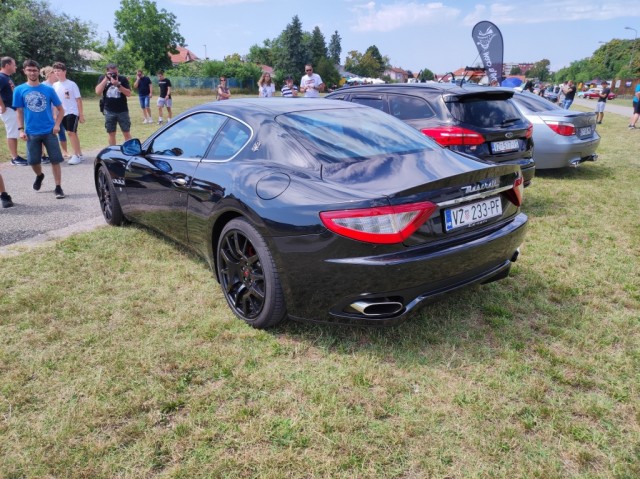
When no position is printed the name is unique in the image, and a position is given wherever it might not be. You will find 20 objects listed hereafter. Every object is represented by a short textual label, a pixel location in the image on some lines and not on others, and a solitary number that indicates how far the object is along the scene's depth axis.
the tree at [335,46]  139.50
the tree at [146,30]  71.75
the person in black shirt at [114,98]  8.80
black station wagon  4.99
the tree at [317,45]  89.94
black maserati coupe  2.44
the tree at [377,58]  135.61
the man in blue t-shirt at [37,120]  6.23
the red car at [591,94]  55.47
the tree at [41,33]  35.66
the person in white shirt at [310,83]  12.13
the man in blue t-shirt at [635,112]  15.73
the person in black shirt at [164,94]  15.66
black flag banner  15.53
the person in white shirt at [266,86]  14.05
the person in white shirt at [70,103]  8.93
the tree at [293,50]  80.56
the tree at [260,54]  100.00
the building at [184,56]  104.00
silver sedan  7.45
